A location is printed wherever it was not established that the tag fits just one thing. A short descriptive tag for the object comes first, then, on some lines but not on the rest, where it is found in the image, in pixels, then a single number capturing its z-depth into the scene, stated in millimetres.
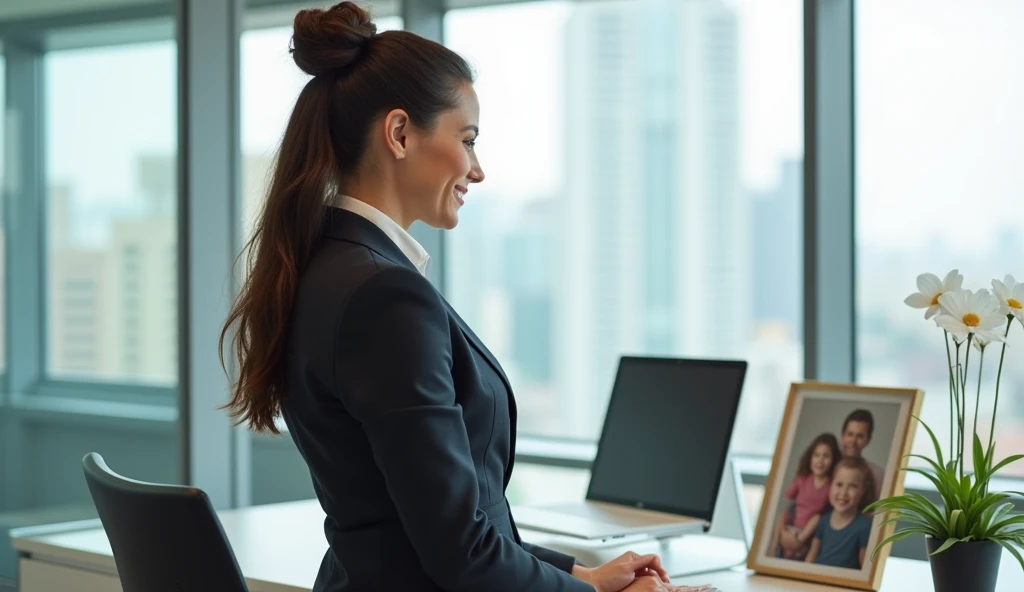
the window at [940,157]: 3975
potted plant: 2975
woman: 2529
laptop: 3465
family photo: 3184
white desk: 3238
